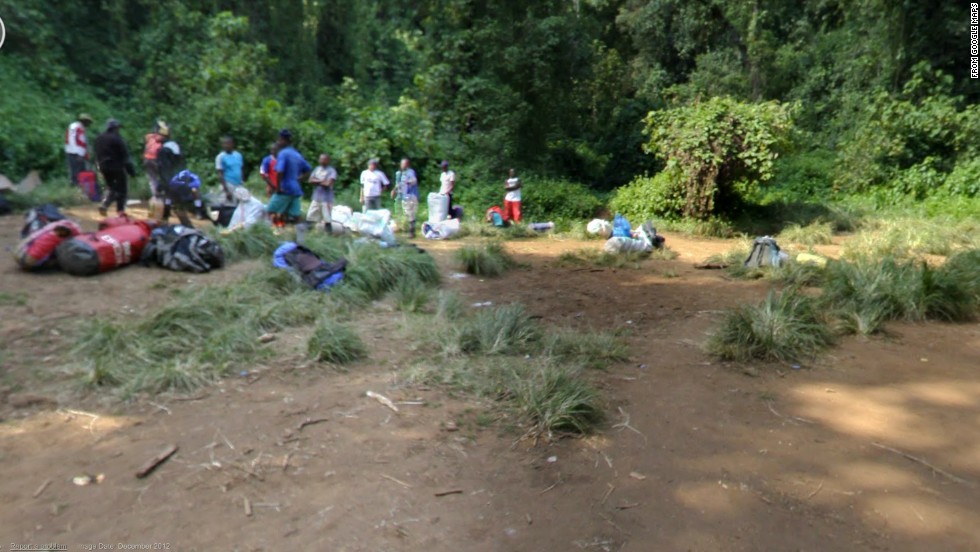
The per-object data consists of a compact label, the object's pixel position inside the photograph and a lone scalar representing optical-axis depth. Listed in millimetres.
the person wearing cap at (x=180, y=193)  11031
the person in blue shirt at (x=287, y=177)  10648
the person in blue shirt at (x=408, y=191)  13672
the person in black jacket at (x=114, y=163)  10758
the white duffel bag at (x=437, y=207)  14375
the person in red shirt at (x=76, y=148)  12586
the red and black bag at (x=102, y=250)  7793
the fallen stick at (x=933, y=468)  4480
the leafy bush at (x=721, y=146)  15102
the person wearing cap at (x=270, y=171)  11437
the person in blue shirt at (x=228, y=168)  12211
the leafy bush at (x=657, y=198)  16219
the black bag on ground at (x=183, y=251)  8398
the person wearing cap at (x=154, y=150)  11539
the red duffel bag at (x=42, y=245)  7699
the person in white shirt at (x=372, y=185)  13523
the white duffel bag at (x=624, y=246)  12039
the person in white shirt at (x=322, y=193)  11547
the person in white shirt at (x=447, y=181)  15070
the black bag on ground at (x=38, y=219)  8867
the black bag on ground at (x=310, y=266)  8023
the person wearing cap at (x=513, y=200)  15945
